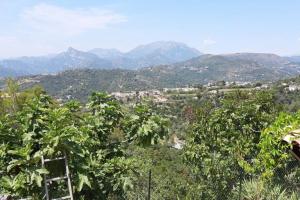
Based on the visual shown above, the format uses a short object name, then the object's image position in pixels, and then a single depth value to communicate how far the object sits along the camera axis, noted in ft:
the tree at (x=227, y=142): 35.62
